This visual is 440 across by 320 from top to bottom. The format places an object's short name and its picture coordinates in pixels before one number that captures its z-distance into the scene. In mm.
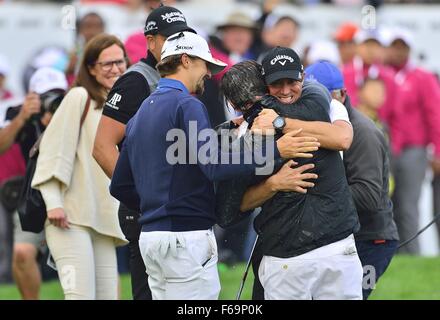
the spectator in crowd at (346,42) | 14125
